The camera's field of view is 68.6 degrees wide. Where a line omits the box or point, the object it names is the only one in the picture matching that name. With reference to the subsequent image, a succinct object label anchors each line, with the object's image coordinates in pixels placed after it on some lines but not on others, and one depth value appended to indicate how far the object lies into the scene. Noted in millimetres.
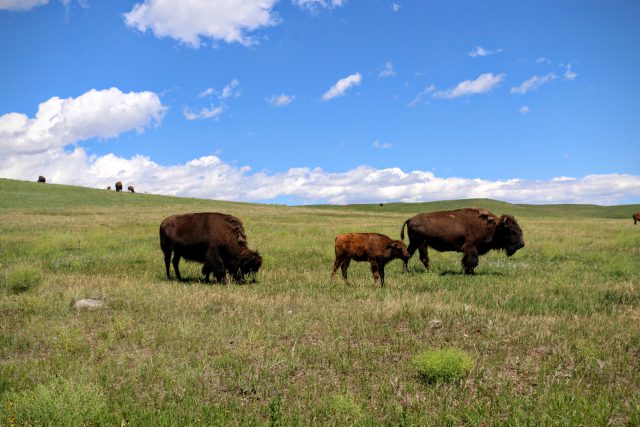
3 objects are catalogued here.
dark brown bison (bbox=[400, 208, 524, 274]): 14117
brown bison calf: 11453
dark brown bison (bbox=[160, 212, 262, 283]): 12172
